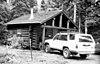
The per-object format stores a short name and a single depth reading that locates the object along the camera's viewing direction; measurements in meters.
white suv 12.17
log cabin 19.56
